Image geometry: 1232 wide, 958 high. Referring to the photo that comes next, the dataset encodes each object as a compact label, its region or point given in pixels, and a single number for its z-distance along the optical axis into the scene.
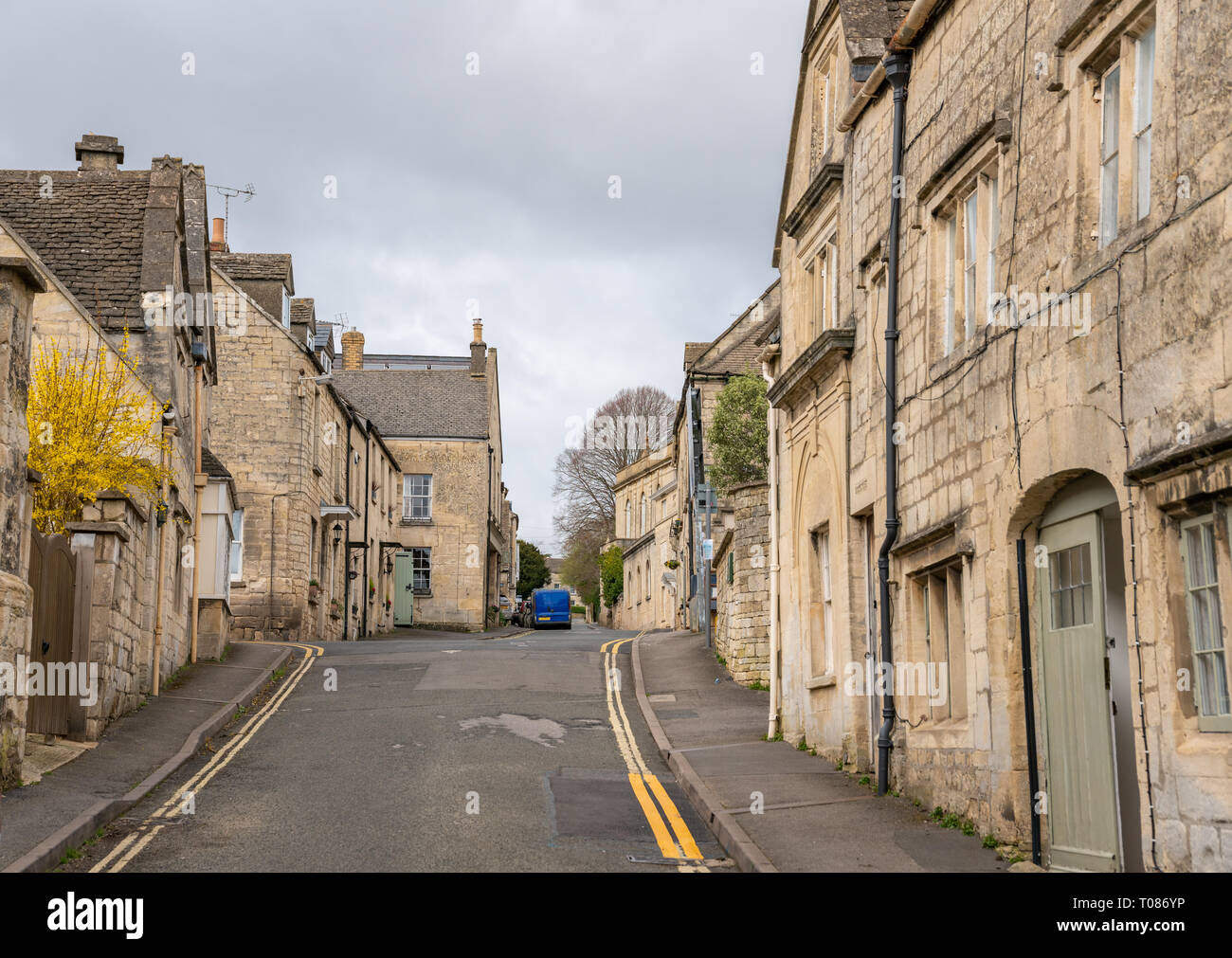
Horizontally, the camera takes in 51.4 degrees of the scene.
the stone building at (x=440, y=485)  50.56
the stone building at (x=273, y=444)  31.48
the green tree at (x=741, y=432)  29.45
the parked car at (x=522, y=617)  62.51
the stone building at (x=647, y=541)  45.19
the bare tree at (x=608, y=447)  64.06
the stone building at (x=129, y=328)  15.26
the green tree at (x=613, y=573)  60.41
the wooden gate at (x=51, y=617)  12.84
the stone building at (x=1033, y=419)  6.61
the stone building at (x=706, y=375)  34.94
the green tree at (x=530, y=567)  88.38
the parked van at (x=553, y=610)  55.16
